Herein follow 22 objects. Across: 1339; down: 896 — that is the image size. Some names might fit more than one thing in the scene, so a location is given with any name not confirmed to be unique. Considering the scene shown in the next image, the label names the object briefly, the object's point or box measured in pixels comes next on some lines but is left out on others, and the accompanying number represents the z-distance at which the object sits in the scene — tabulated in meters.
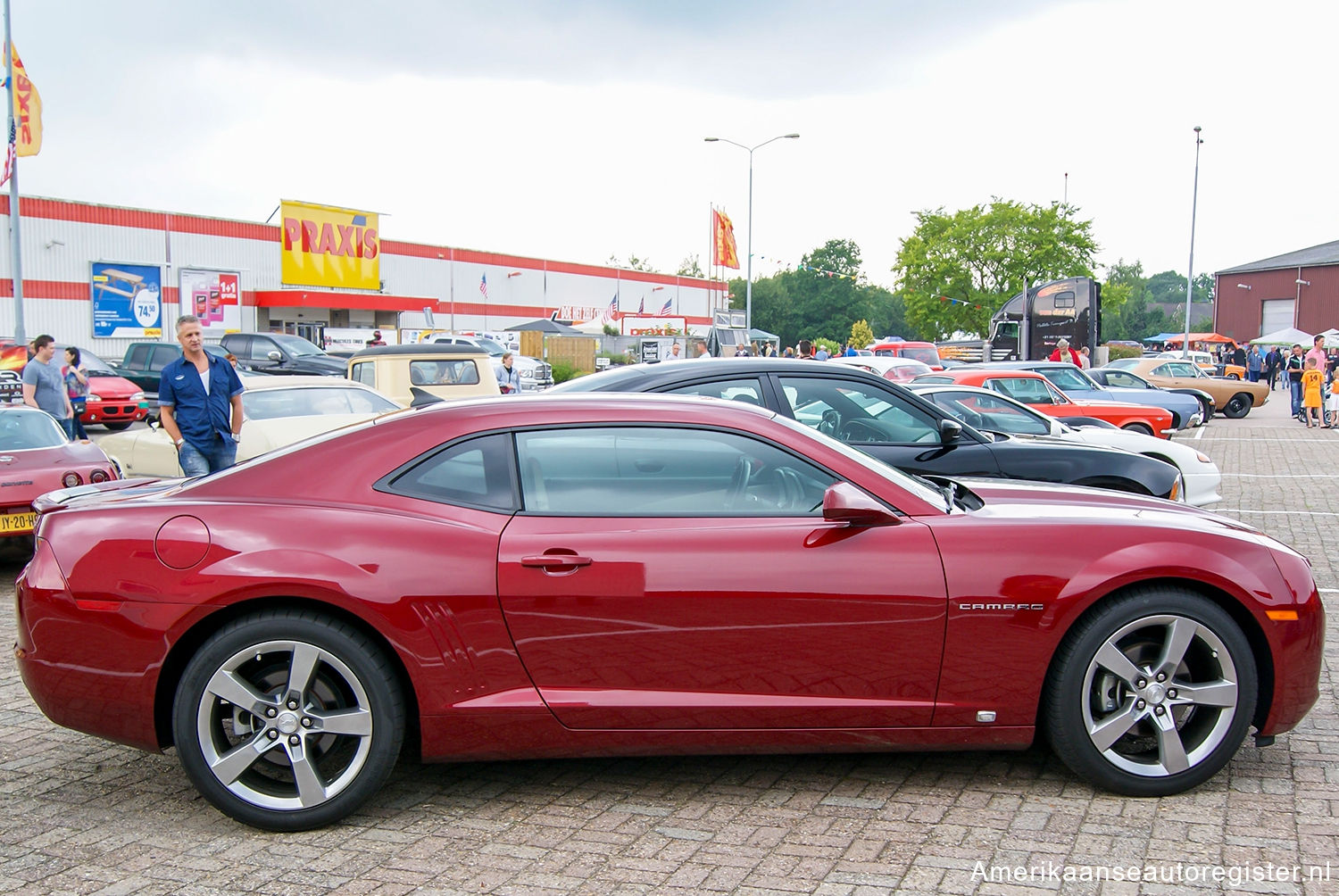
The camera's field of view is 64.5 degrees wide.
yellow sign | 42.75
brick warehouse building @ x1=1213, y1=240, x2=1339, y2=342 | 77.44
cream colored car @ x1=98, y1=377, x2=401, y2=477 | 8.88
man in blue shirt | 7.48
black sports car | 6.63
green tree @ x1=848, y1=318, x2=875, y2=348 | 61.28
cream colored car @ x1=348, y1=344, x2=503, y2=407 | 13.33
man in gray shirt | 11.73
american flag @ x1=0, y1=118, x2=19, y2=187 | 22.11
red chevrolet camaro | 3.44
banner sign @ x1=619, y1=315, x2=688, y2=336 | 53.19
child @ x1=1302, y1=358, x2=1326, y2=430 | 23.06
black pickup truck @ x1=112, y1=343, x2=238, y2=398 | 22.81
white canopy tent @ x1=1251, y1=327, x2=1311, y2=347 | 54.22
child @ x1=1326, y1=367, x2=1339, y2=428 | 23.05
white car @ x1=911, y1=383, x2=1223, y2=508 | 9.55
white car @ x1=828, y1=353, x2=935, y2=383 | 17.92
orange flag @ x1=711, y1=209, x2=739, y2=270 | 49.31
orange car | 14.63
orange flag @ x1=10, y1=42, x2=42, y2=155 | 22.55
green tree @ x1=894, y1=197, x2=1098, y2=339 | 65.88
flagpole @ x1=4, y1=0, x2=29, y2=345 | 22.17
